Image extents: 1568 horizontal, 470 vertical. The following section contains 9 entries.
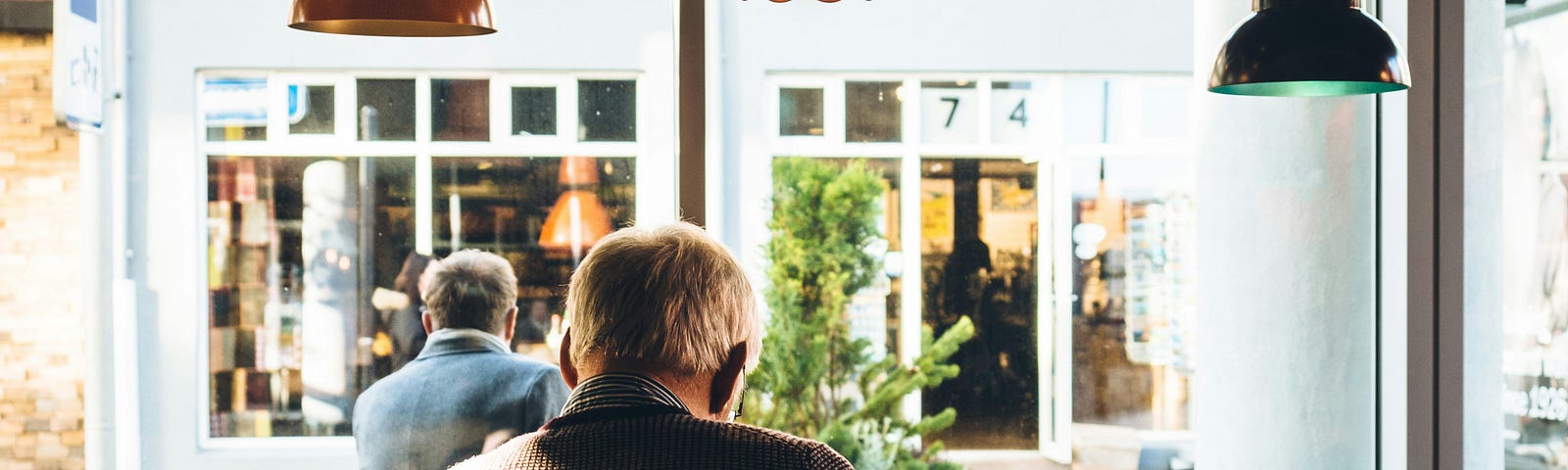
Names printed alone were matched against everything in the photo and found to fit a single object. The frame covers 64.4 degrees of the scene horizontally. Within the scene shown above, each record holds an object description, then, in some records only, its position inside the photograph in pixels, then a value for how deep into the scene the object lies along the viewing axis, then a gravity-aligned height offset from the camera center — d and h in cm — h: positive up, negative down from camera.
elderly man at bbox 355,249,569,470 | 287 -39
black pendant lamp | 211 +29
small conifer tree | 441 -45
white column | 361 -16
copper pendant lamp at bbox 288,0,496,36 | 192 +33
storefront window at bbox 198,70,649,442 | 541 +8
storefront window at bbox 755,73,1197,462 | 548 -7
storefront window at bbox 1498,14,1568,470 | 310 -9
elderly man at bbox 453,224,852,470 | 130 -16
